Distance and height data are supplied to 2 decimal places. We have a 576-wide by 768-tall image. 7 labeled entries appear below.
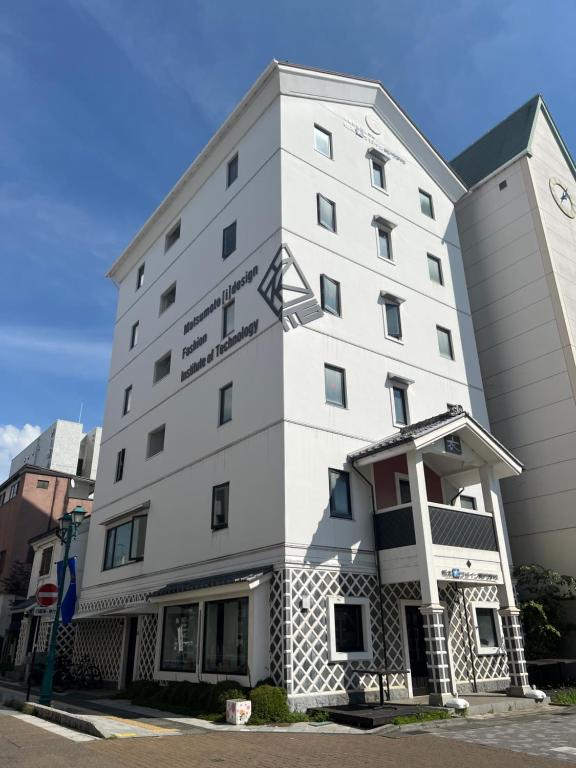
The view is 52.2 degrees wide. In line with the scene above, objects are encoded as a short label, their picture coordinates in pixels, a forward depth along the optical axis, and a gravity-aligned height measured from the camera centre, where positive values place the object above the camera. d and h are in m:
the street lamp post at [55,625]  16.44 +0.90
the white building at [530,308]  23.61 +14.33
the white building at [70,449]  60.91 +20.25
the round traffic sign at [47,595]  16.81 +1.67
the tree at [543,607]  20.62 +1.58
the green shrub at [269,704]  13.51 -1.00
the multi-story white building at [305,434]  16.11 +6.81
